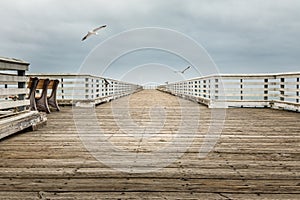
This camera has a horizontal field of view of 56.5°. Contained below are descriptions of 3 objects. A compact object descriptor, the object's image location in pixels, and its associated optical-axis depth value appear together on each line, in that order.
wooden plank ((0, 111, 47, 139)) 3.90
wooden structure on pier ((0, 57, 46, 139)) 4.09
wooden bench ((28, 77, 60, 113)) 6.53
